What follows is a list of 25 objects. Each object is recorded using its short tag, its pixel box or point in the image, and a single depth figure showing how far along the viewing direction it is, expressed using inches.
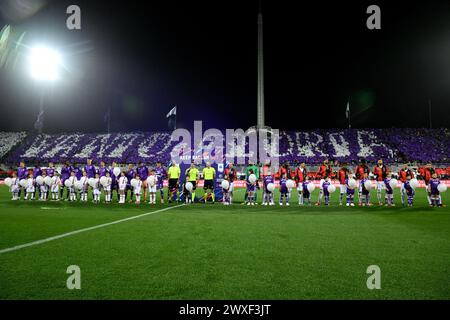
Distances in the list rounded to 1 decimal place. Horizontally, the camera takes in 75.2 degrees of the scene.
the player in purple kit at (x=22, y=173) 631.8
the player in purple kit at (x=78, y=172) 623.8
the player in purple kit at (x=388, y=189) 542.6
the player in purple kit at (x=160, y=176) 607.5
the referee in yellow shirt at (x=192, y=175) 585.3
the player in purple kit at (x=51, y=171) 631.2
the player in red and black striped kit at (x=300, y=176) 554.6
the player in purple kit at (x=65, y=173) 631.8
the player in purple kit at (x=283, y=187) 557.9
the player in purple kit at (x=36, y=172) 639.9
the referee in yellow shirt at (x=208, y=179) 577.0
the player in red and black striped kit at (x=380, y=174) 559.8
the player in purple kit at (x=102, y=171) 606.0
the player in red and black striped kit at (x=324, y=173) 558.2
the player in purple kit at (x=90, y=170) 611.2
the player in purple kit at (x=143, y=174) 604.7
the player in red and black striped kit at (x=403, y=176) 553.3
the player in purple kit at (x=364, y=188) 540.0
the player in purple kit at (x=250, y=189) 565.0
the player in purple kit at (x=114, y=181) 605.0
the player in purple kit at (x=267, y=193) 552.7
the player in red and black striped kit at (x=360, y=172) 553.9
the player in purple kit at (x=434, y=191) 519.5
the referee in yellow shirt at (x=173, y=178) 583.5
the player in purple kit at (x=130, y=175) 598.2
